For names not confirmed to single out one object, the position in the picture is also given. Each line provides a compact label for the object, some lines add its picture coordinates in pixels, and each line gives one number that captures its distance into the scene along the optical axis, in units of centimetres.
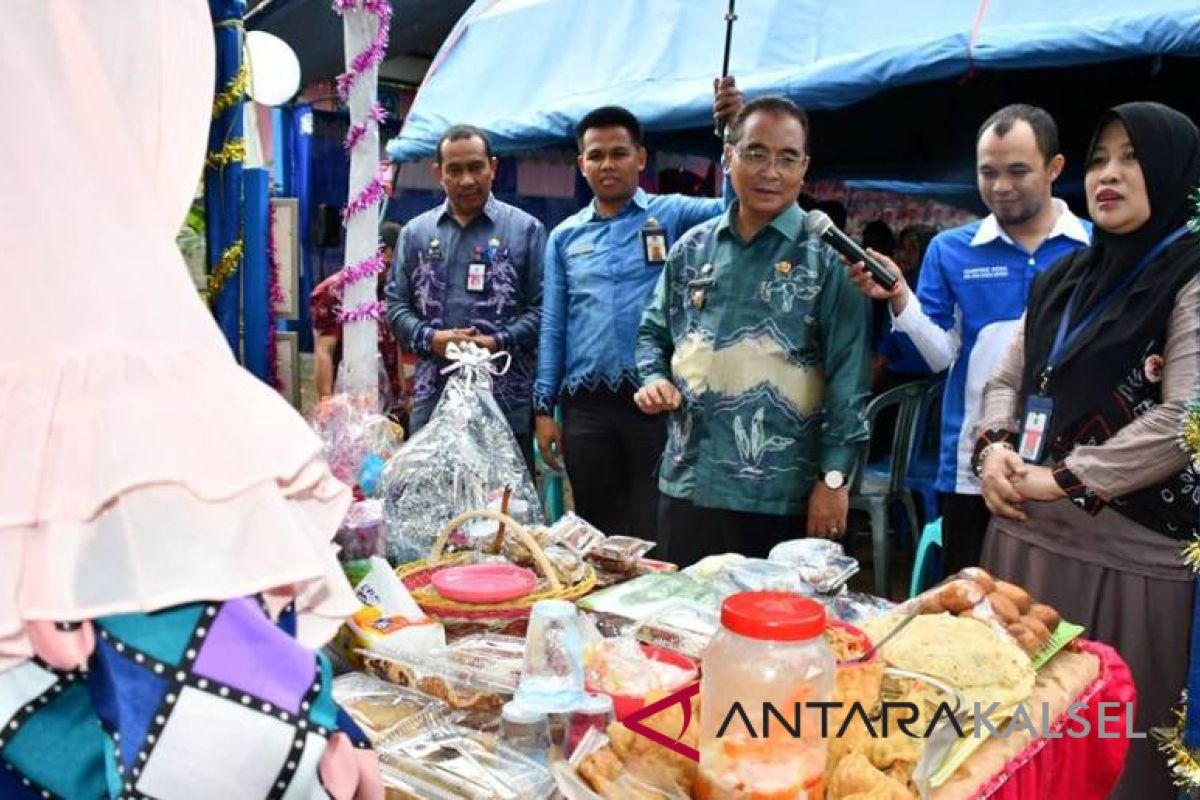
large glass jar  94
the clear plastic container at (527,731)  113
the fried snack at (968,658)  128
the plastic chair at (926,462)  367
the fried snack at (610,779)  99
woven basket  152
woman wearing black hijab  195
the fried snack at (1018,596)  152
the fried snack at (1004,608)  146
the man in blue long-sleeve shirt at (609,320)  325
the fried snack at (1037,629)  145
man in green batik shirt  232
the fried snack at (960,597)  146
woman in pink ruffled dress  65
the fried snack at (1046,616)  151
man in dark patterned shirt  359
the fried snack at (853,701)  106
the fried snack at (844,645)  135
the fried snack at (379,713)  116
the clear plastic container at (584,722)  114
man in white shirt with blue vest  265
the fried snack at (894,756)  108
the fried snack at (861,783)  101
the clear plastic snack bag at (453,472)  199
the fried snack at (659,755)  104
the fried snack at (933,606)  147
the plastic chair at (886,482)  364
